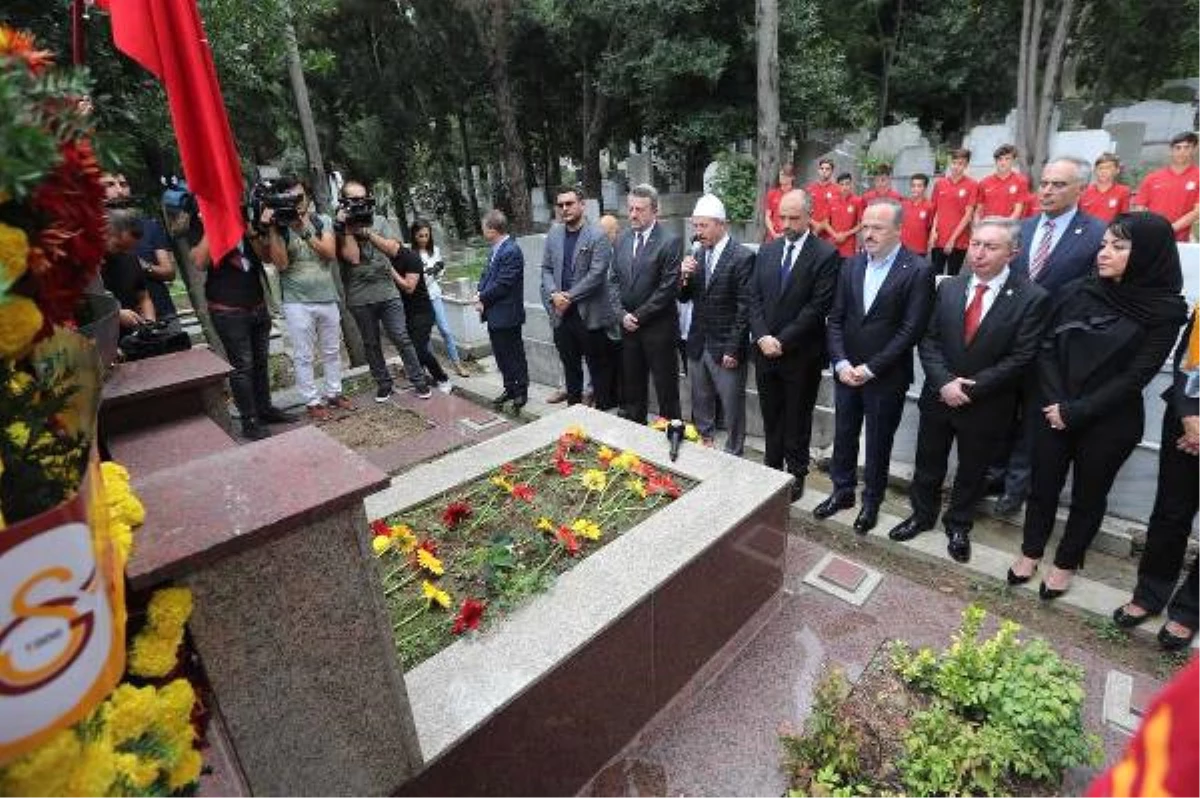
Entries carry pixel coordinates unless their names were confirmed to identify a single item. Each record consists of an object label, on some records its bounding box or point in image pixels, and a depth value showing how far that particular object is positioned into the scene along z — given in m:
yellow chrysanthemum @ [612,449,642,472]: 3.60
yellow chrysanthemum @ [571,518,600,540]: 3.02
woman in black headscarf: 2.98
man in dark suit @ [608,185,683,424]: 5.07
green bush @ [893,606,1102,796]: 2.26
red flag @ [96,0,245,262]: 2.44
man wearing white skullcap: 4.58
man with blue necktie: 4.17
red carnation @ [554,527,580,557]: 2.92
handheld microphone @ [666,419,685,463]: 3.68
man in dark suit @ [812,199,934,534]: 3.72
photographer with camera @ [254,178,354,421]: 5.41
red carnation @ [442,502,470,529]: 3.17
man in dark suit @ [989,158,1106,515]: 3.94
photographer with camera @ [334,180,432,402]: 5.98
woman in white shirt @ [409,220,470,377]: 7.07
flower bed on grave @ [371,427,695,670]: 2.59
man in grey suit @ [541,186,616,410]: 5.64
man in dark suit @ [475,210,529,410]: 6.09
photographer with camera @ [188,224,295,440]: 5.34
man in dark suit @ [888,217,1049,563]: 3.39
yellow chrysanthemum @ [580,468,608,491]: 3.43
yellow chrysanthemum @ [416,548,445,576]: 2.80
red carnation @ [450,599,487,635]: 2.46
